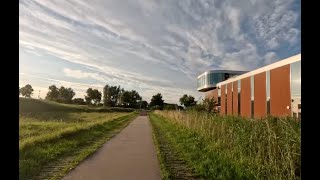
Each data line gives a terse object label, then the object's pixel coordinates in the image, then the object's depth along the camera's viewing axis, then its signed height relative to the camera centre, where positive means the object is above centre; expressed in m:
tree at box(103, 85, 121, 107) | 71.73 +0.20
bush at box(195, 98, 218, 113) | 24.10 -1.32
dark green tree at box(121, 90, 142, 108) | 73.02 -1.16
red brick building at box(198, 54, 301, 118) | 16.85 +0.64
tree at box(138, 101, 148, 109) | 78.78 -3.98
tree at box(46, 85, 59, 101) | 74.78 +1.44
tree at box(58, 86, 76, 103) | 77.24 +1.08
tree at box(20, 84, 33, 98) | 65.42 +1.73
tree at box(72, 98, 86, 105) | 62.79 -2.09
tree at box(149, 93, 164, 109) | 72.14 -1.91
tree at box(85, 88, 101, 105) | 70.04 -0.28
